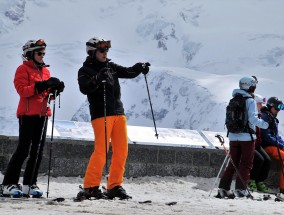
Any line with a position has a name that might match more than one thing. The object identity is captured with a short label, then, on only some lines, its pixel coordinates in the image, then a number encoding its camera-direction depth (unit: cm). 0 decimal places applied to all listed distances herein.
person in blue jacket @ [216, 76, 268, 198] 1114
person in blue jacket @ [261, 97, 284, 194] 1272
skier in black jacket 929
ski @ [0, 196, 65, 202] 864
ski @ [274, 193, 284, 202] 1091
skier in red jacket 931
